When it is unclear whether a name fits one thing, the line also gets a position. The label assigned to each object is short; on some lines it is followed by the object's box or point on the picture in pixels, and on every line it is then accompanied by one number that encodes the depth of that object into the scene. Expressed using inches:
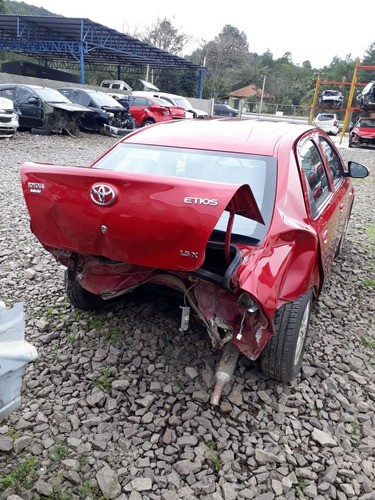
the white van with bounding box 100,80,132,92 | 1109.7
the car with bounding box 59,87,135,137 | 581.3
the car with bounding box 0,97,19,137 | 446.0
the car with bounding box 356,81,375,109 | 759.7
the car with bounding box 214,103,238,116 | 1381.6
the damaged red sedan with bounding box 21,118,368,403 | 81.0
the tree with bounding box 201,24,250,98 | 1995.6
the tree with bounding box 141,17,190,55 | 1852.9
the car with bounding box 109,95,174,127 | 671.8
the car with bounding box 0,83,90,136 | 508.4
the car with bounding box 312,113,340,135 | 1048.8
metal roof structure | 984.9
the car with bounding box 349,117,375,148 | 724.5
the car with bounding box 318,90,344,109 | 1218.8
